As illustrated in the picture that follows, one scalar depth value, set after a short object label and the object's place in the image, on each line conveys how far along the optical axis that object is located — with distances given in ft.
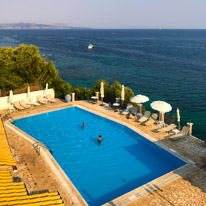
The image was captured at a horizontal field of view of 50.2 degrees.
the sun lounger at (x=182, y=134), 48.62
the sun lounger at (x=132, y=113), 61.77
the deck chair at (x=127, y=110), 63.26
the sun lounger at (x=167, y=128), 51.31
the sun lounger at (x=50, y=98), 72.13
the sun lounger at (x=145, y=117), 57.43
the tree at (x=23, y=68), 77.20
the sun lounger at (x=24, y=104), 65.78
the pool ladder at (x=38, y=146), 42.17
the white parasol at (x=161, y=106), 52.44
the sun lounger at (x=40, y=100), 70.15
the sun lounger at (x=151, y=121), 55.21
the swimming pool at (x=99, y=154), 35.96
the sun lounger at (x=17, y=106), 64.69
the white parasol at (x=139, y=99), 59.36
